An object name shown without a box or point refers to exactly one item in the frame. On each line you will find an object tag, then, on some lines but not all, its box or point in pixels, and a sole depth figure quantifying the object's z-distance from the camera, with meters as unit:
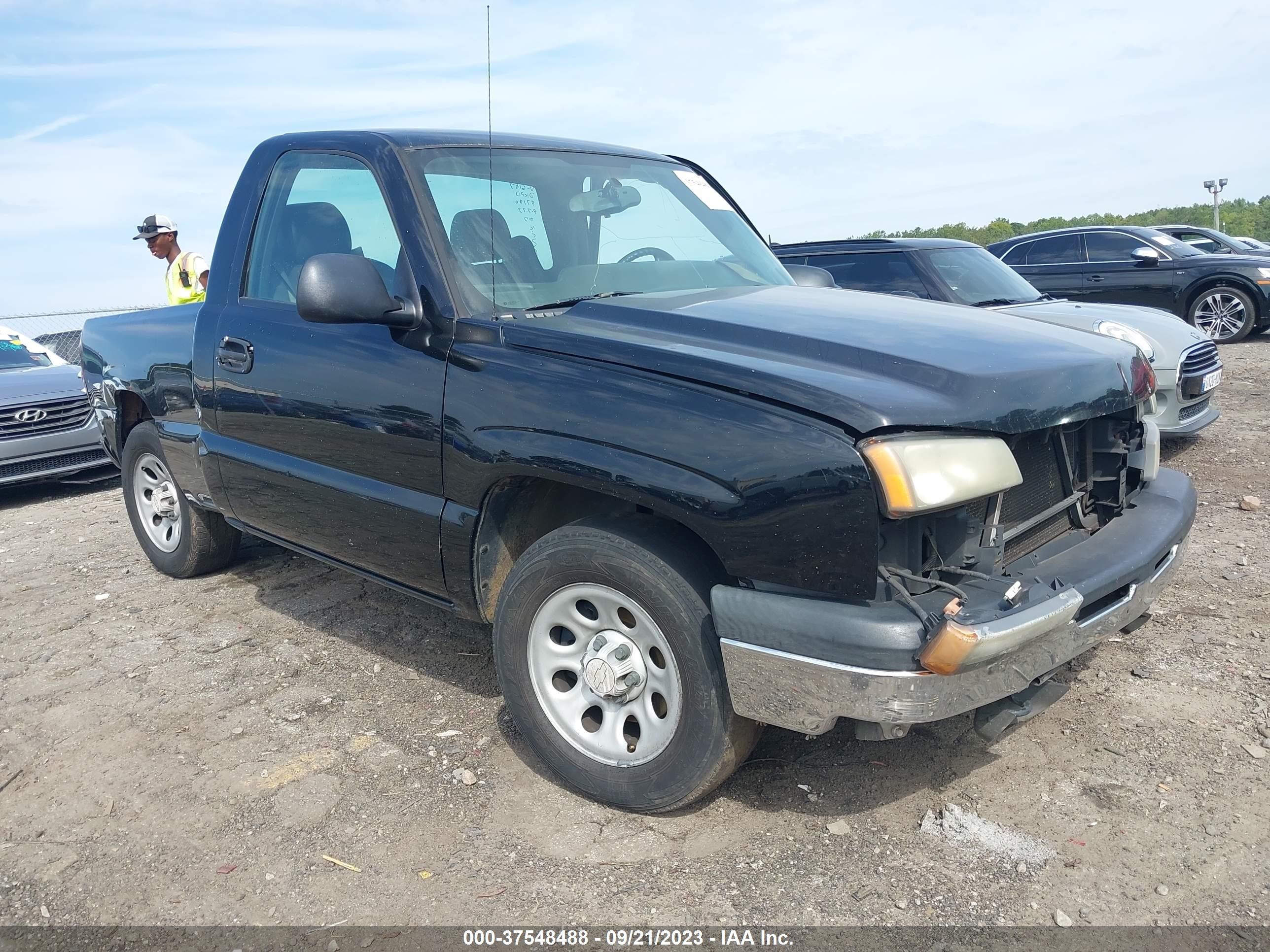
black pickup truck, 2.37
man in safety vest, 7.60
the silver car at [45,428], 7.95
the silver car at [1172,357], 6.82
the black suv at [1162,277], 11.86
